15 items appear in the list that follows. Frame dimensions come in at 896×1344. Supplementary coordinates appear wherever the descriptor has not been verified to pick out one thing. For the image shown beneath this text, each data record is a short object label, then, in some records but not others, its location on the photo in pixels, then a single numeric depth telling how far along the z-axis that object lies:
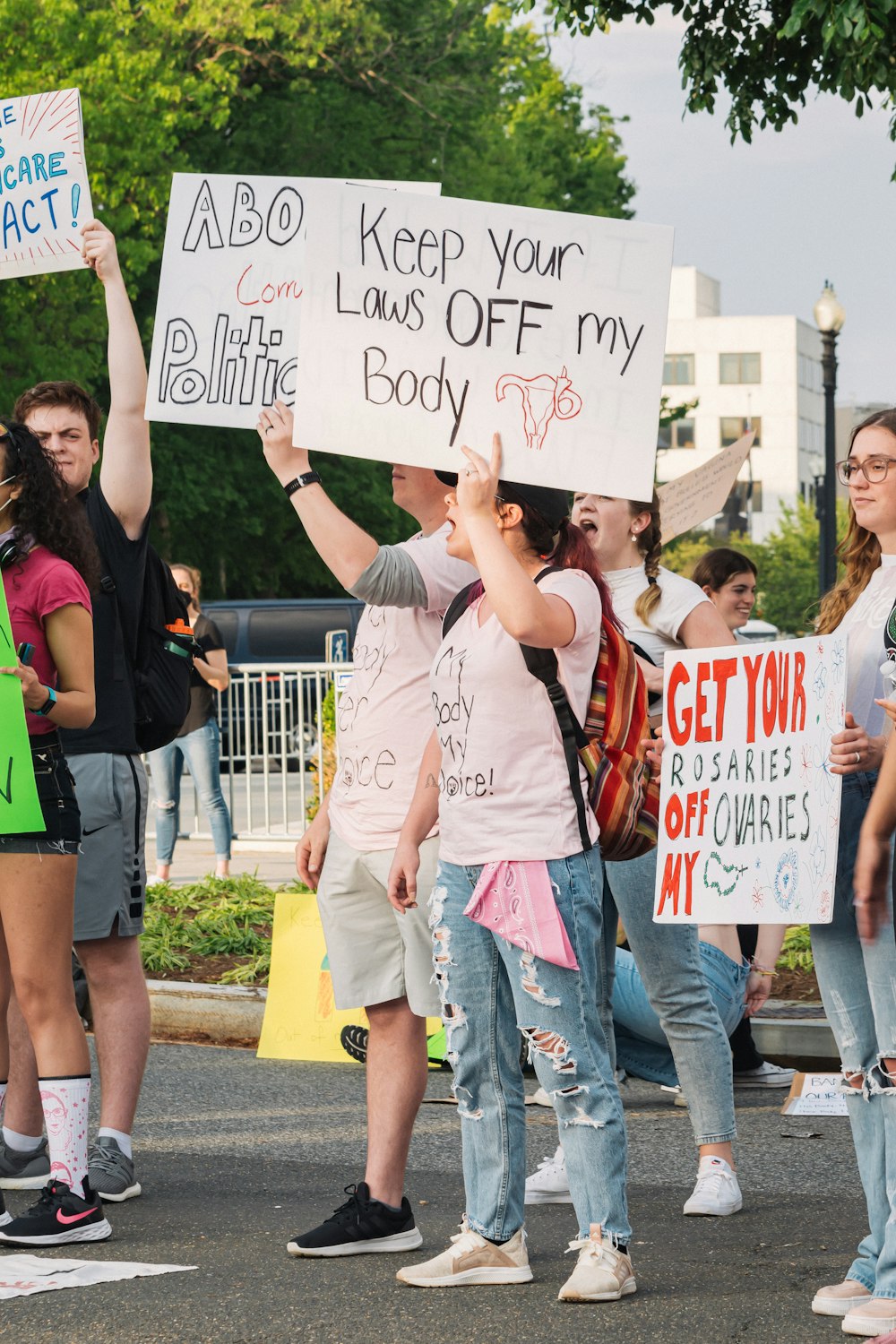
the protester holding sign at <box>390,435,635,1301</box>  7.31
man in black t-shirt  9.31
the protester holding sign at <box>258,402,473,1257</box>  8.24
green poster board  8.22
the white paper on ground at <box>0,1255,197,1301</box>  7.82
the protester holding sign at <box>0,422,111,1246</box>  8.44
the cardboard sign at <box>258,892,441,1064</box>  13.66
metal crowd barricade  27.96
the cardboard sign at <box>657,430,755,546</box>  14.15
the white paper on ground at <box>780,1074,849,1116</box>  11.64
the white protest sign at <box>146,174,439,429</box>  8.97
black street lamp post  37.56
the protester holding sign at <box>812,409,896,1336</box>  7.13
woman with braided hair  9.21
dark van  28.34
